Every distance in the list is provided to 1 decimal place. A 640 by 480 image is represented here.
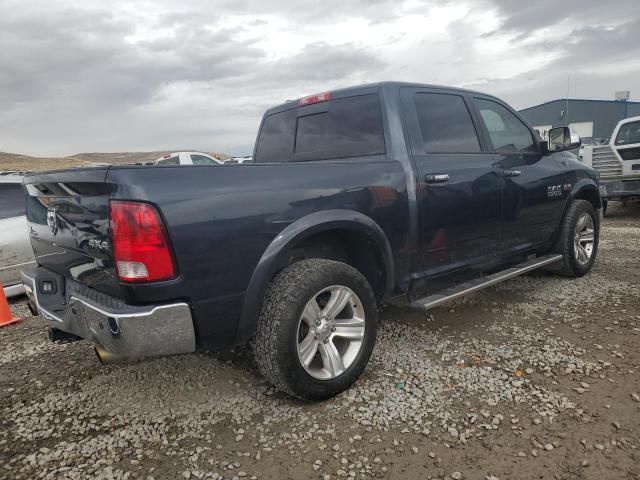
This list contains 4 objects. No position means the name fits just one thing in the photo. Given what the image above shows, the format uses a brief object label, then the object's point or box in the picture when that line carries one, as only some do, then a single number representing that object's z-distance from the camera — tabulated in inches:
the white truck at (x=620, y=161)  338.6
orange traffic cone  168.2
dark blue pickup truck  79.5
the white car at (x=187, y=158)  605.6
